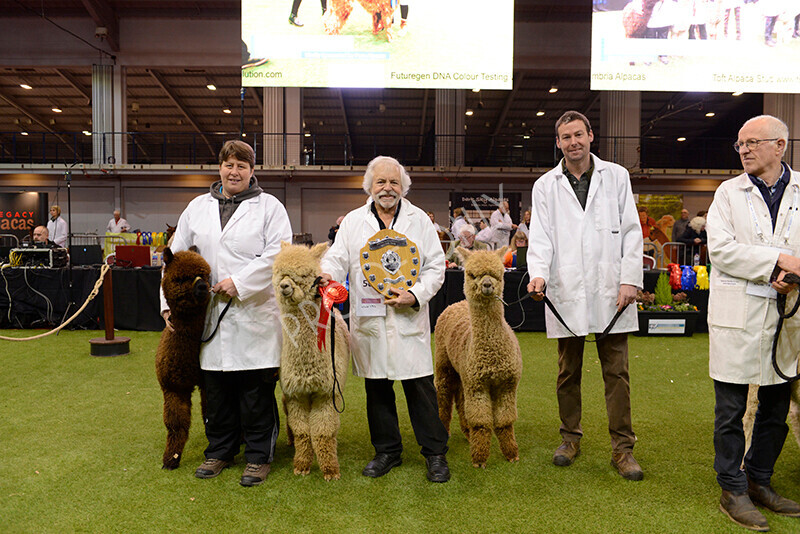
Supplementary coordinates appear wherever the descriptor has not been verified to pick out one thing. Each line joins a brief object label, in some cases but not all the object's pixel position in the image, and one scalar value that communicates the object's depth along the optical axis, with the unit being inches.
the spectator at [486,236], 416.2
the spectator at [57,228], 465.3
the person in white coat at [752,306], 92.5
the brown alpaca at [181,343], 110.6
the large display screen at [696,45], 361.7
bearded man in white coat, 113.3
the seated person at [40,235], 363.3
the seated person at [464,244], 324.8
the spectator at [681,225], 489.9
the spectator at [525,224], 510.3
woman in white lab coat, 113.3
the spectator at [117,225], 575.1
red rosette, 105.9
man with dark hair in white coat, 115.9
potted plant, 283.4
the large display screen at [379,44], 379.6
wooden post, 232.8
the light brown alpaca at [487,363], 116.8
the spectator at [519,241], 400.2
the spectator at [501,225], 427.8
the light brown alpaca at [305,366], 106.3
